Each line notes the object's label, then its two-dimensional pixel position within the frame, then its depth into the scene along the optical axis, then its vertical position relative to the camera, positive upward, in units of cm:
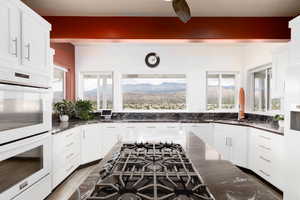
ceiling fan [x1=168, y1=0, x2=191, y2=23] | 151 +69
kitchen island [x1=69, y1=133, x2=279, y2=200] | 76 -34
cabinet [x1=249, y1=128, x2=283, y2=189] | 281 -80
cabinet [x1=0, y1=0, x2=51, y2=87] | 165 +50
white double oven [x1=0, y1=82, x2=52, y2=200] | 163 -37
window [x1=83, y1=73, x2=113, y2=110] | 497 +31
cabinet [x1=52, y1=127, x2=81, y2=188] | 274 -80
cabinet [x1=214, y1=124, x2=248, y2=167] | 370 -76
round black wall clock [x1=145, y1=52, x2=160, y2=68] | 483 +96
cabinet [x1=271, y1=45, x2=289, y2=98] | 295 +47
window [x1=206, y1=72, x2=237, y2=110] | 496 +22
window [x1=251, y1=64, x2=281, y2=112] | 389 +22
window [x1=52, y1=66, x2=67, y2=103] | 418 +36
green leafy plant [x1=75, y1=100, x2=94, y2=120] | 433 -17
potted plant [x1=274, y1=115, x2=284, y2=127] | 317 -28
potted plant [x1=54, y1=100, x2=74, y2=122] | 405 -16
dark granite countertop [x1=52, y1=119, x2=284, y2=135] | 287 -39
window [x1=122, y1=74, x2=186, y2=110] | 502 +24
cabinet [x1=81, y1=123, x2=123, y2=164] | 389 -75
